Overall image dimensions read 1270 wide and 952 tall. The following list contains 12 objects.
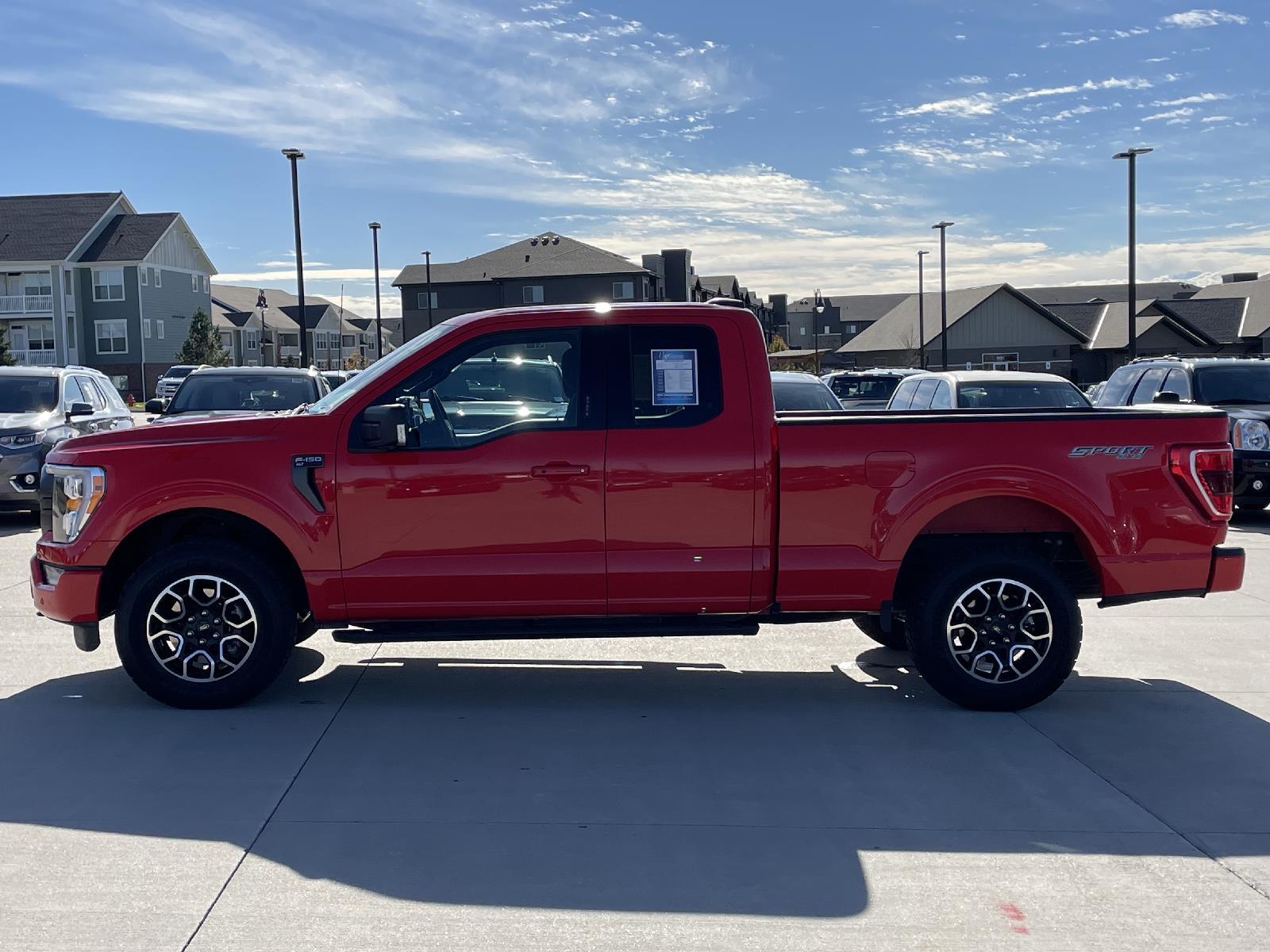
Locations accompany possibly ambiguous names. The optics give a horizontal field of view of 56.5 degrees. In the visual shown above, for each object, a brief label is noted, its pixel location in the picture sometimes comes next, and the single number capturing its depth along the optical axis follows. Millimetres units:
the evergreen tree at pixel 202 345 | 63031
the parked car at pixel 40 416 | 13133
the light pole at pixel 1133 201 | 32219
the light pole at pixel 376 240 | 44544
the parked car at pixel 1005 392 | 14328
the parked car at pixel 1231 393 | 13562
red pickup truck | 5949
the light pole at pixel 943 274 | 49438
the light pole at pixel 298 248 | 29672
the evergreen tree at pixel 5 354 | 54291
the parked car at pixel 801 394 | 13891
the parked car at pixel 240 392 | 13812
